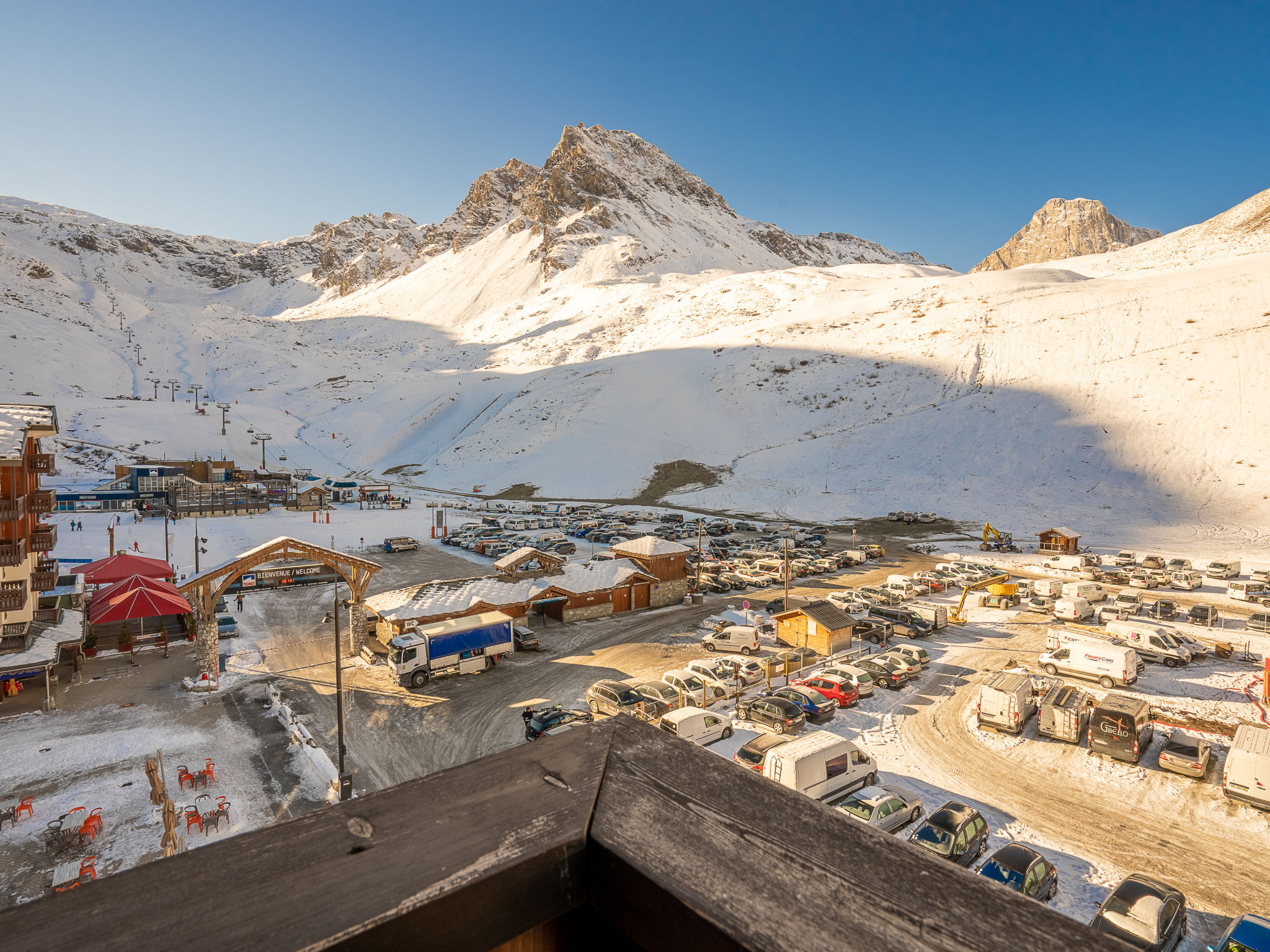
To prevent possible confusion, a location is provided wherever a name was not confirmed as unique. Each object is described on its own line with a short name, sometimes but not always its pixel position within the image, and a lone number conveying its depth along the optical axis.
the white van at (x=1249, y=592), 32.06
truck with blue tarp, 21.77
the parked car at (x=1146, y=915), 10.07
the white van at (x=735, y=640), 25.14
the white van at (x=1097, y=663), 21.48
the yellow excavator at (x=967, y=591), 29.62
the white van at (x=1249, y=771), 14.30
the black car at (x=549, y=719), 17.64
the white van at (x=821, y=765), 14.12
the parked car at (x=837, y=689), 20.25
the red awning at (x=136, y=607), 24.94
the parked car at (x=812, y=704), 19.19
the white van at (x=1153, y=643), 23.52
